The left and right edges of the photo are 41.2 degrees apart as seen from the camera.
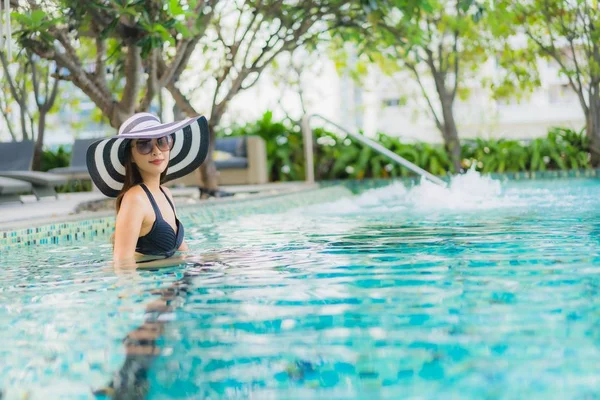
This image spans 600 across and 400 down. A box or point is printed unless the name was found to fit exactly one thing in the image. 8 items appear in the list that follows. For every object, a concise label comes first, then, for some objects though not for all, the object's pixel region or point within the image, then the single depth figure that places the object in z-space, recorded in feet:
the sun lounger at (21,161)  34.35
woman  11.59
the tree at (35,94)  50.20
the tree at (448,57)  46.39
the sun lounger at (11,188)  28.14
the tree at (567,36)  46.55
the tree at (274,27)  30.30
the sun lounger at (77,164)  38.96
